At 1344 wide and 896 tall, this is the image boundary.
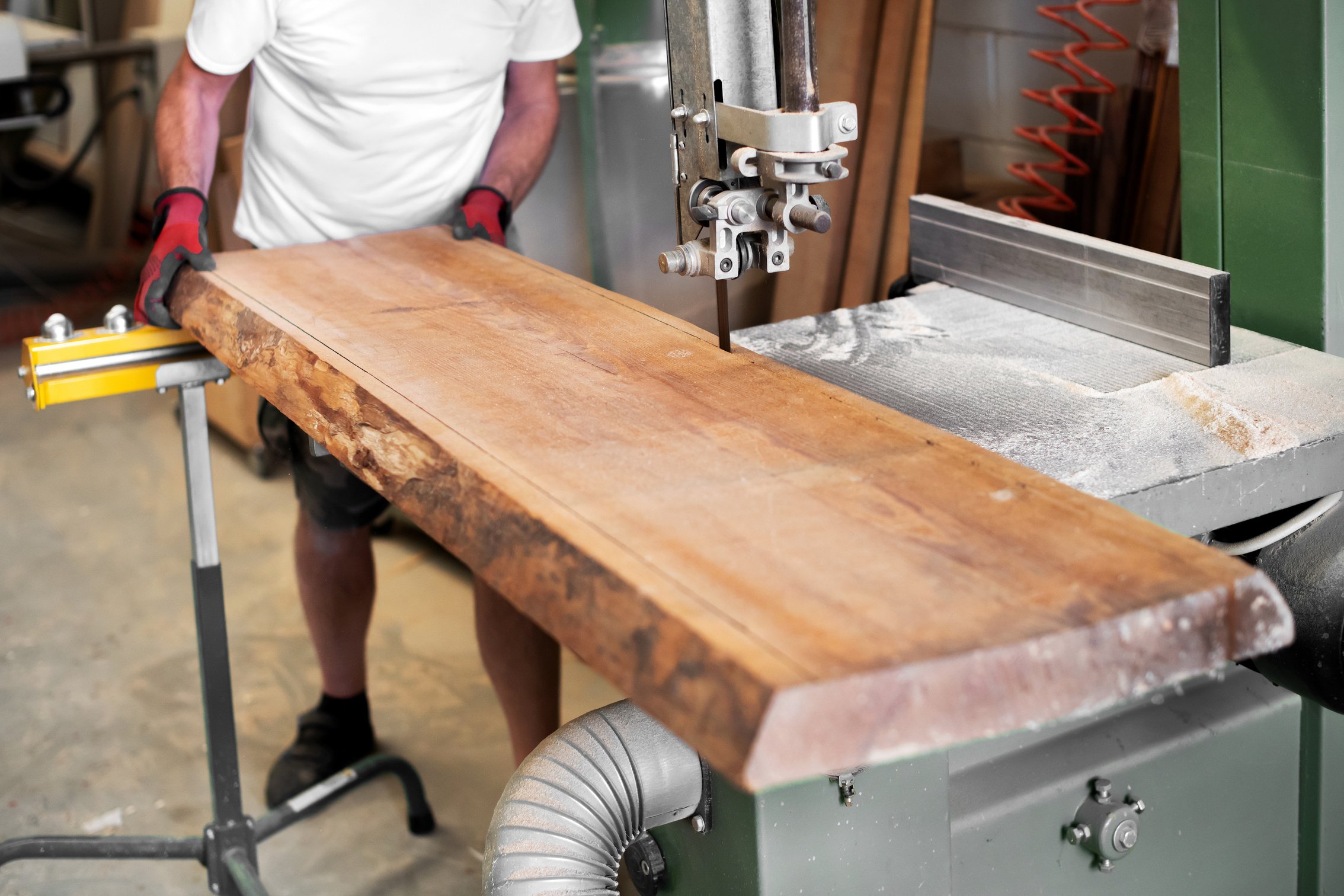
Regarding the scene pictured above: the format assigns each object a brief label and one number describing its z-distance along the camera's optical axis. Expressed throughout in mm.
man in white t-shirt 2166
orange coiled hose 2291
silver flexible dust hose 1242
